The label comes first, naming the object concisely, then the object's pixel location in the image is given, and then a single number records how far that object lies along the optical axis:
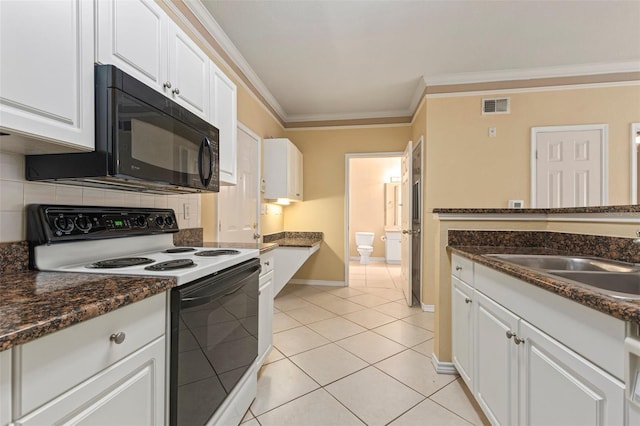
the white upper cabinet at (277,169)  3.58
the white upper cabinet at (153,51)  1.04
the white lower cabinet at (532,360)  0.72
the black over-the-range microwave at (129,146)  0.99
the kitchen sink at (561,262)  1.35
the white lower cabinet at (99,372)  0.54
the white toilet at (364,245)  6.02
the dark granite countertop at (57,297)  0.53
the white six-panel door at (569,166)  2.94
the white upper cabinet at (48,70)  0.75
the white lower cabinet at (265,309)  1.83
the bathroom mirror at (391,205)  6.34
